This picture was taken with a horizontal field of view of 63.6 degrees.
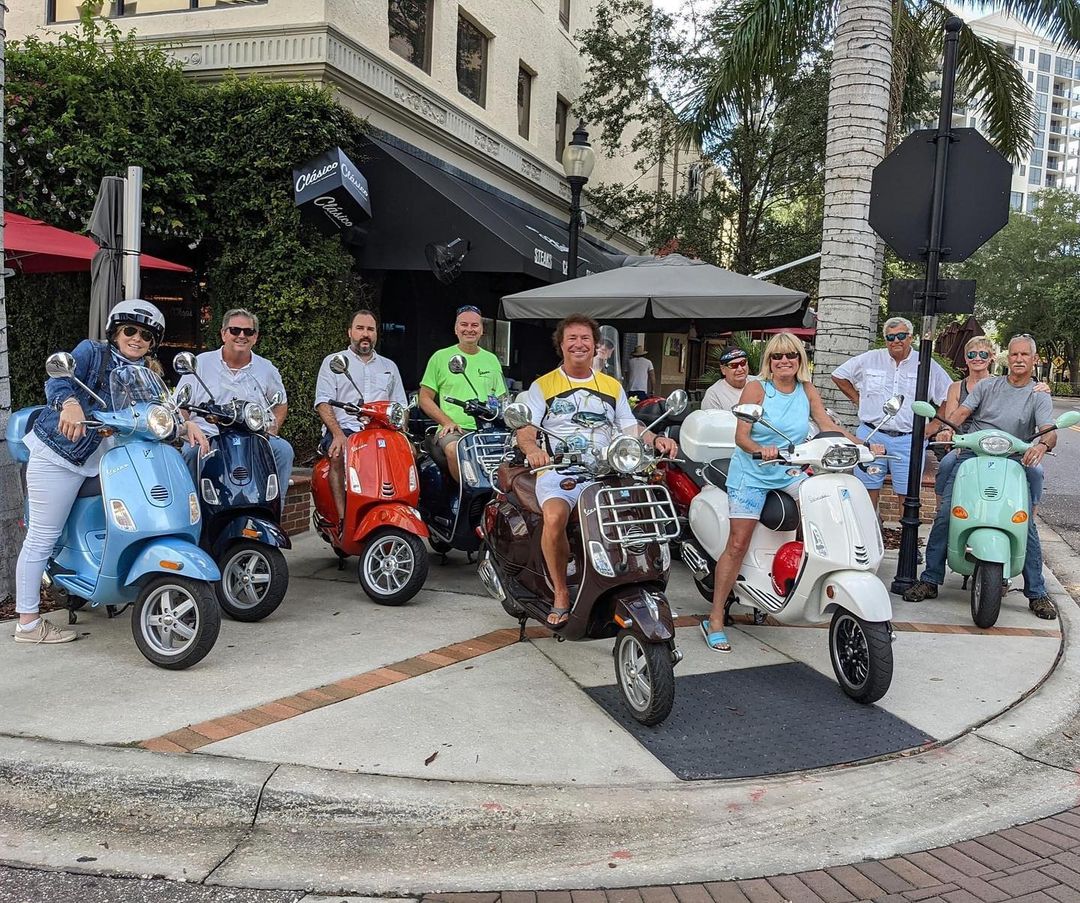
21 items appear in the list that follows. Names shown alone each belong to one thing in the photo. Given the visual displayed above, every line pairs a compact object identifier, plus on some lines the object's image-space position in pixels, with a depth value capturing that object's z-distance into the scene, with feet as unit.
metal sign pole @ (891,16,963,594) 19.94
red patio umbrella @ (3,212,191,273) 23.94
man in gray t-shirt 19.35
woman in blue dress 15.65
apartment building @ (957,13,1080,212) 407.85
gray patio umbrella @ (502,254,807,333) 25.62
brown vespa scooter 12.42
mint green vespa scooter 18.13
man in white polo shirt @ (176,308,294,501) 17.98
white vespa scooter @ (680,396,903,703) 13.52
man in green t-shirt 20.63
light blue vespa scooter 13.87
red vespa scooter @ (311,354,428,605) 18.48
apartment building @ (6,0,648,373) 33.94
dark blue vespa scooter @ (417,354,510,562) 19.71
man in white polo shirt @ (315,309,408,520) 19.53
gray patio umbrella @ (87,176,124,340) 20.29
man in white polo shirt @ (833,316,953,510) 21.68
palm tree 26.91
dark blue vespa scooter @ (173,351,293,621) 16.81
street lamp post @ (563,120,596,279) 34.50
